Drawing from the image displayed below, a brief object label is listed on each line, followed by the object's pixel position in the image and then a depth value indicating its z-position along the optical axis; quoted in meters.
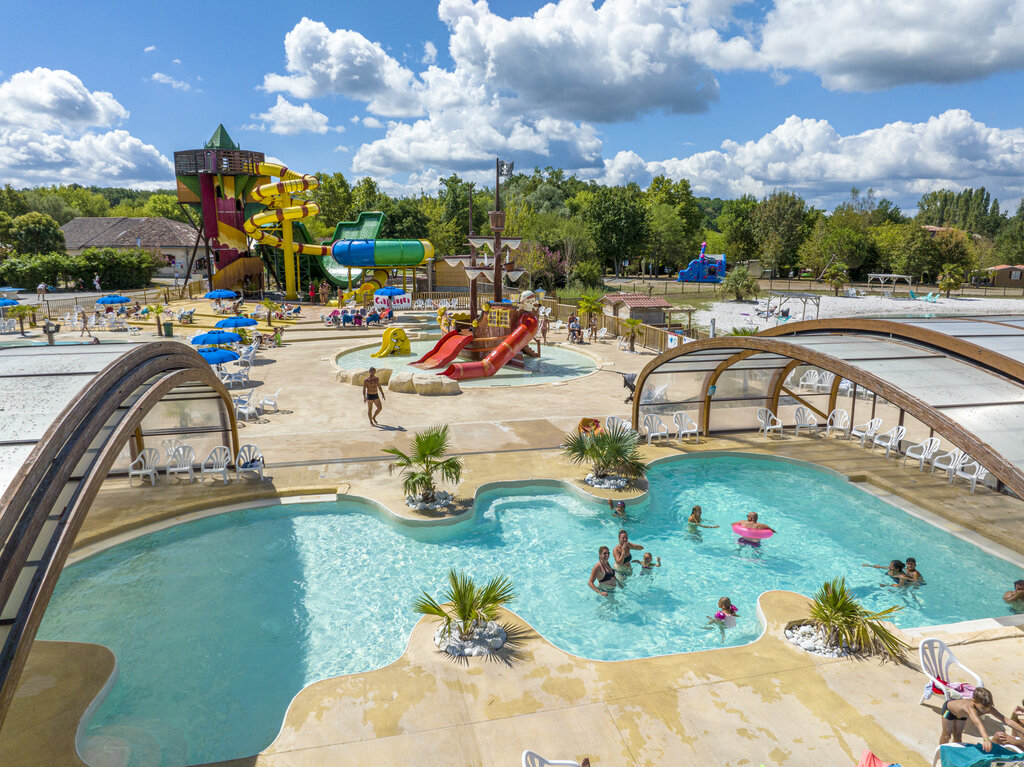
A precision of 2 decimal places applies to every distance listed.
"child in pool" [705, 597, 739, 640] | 8.62
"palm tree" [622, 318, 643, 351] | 27.80
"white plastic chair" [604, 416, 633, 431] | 14.23
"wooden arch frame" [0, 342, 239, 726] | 5.25
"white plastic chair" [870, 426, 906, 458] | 14.16
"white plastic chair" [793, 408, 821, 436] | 16.17
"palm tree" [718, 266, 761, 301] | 49.41
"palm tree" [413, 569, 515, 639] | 7.64
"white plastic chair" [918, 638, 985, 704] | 6.78
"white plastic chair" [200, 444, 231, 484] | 12.63
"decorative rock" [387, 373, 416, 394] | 20.11
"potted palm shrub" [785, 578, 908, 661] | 7.43
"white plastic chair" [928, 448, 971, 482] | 12.58
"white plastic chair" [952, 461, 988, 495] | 12.28
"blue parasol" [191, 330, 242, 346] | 23.38
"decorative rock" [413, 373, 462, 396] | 20.02
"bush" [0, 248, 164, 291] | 49.41
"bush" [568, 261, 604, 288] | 50.84
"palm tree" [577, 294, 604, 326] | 31.80
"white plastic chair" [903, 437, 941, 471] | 13.32
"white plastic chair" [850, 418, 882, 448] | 14.90
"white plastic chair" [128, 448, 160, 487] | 12.48
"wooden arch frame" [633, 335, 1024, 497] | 7.43
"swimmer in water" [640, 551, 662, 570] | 9.90
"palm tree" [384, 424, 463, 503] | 11.50
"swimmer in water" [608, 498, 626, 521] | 11.52
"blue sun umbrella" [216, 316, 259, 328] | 25.38
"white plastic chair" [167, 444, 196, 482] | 12.66
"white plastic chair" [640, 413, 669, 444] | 15.30
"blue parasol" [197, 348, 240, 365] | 19.42
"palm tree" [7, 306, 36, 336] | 29.73
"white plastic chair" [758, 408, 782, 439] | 15.95
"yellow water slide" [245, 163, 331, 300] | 40.91
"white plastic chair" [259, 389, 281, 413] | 17.81
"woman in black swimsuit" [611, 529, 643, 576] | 9.84
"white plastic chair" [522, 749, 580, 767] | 5.40
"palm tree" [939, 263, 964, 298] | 54.69
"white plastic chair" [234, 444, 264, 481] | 12.80
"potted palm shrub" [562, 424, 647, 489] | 12.68
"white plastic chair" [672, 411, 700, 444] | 15.39
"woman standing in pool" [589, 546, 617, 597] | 9.38
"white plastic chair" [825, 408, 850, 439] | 16.03
